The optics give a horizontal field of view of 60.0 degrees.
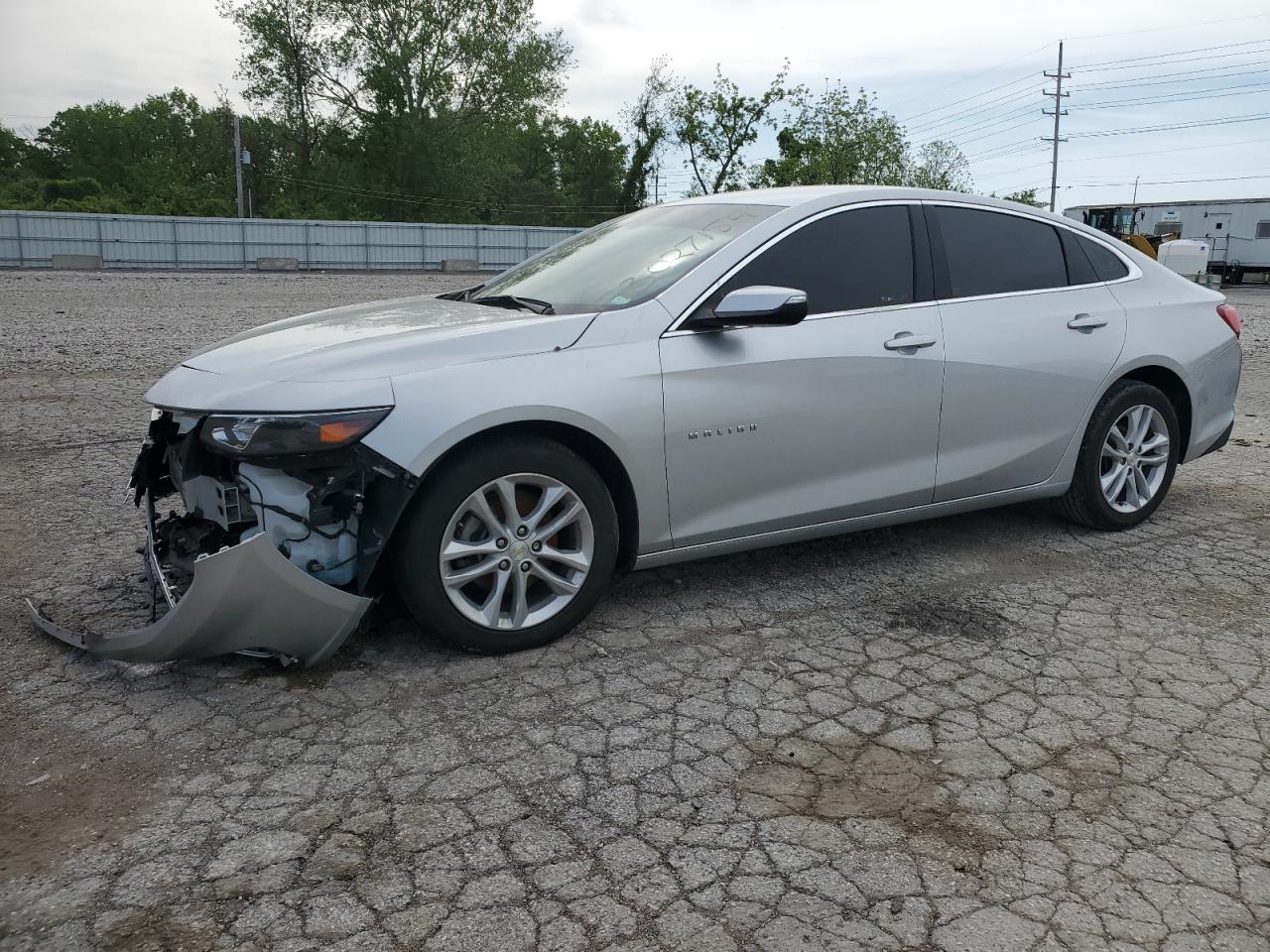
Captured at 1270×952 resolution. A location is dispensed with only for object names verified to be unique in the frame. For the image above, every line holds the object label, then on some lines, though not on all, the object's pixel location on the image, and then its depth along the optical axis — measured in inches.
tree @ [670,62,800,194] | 2281.0
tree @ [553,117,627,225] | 2728.8
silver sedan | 137.9
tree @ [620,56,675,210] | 2428.6
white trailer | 1478.8
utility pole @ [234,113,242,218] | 2000.6
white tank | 1005.8
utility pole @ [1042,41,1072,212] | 2738.9
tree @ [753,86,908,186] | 2086.6
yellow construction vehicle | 1545.3
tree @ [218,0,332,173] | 2165.4
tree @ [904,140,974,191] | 2618.1
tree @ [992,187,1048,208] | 2614.2
